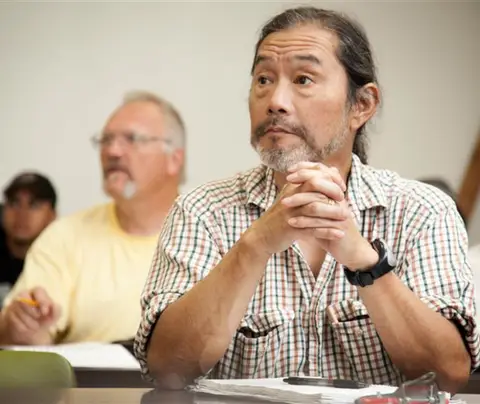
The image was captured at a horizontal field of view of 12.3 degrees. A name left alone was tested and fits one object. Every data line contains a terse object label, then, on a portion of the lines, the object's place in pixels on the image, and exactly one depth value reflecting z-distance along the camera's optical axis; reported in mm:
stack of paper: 2804
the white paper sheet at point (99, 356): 3782
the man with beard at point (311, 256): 3014
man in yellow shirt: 4437
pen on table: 2863
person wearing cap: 4748
